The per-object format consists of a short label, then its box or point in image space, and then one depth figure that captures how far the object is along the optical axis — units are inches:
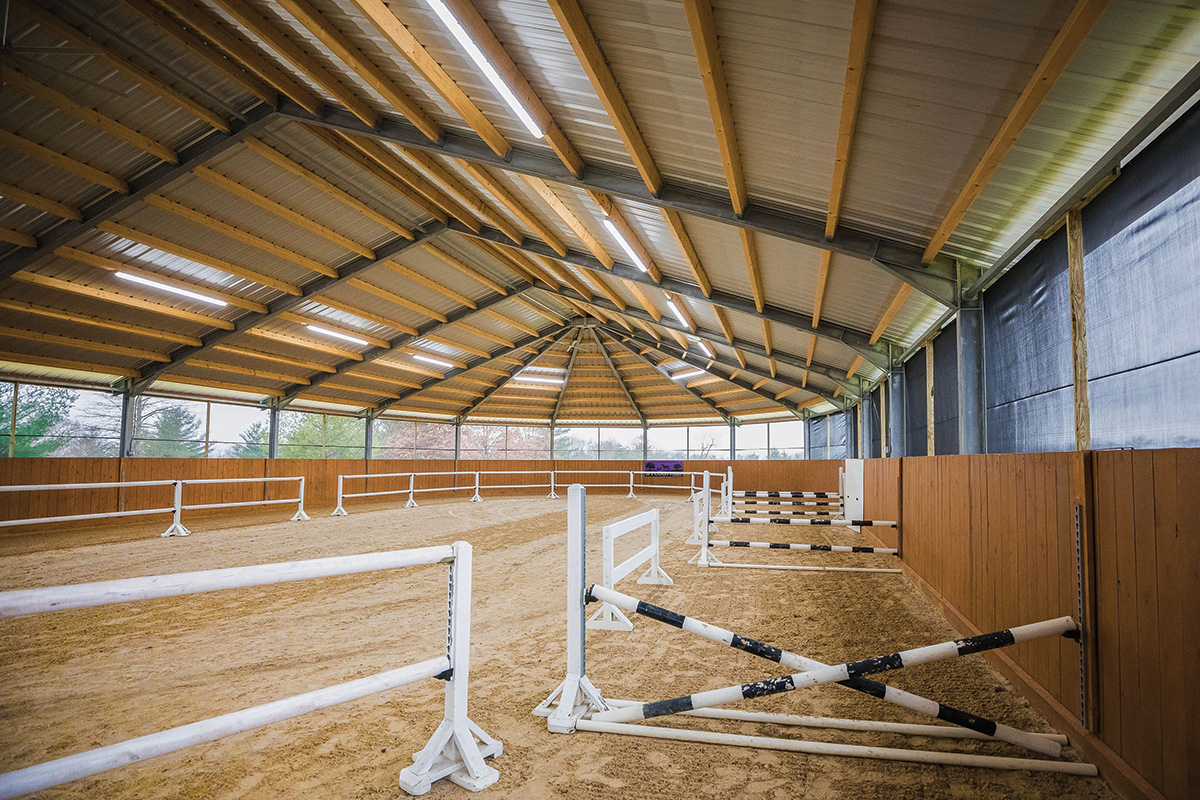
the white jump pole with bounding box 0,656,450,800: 55.2
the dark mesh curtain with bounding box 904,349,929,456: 384.8
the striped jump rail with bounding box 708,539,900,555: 239.9
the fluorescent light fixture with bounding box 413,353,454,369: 719.5
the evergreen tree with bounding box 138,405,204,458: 924.6
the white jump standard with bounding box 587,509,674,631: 180.2
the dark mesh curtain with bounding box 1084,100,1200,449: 129.6
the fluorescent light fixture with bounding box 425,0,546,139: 182.4
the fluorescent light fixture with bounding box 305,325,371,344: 568.0
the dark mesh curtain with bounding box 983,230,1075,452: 191.2
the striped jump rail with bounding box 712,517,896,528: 260.9
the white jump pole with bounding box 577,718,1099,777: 100.4
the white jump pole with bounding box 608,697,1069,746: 113.6
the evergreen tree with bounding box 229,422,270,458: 1103.8
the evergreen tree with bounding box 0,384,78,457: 708.0
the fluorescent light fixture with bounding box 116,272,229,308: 412.2
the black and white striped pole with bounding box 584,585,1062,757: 101.4
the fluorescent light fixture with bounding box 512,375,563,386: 898.3
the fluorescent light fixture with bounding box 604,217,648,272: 325.6
